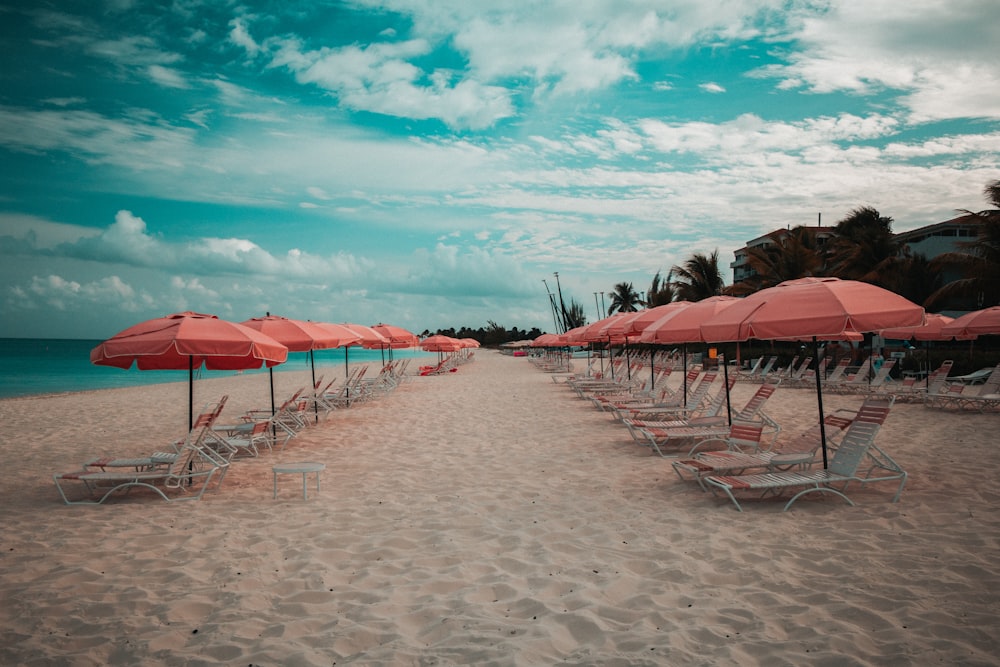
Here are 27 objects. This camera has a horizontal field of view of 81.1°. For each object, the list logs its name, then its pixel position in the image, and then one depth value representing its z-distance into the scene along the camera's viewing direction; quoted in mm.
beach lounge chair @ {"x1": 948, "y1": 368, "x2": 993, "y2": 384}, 14989
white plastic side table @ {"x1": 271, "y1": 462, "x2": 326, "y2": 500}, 5961
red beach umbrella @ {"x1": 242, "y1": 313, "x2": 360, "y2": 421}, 9367
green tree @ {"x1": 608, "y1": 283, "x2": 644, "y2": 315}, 56781
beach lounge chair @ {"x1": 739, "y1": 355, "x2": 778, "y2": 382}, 18570
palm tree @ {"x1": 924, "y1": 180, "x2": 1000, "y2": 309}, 21797
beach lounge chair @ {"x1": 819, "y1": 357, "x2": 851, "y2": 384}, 15554
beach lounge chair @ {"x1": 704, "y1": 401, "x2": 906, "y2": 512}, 5242
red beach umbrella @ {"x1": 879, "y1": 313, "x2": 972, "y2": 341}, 14444
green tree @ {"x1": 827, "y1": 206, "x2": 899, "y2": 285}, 27483
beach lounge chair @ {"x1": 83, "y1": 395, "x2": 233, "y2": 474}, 6352
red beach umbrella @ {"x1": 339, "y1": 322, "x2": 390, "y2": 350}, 14211
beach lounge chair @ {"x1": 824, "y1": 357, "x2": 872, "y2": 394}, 15352
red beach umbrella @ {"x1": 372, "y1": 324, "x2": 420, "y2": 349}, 18531
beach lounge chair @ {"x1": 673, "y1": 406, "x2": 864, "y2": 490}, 5859
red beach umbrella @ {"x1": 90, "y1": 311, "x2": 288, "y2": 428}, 6059
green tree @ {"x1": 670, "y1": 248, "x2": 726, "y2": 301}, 33969
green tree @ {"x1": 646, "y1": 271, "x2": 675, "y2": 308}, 42312
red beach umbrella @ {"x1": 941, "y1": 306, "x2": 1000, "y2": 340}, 12219
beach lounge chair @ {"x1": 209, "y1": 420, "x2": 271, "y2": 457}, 7842
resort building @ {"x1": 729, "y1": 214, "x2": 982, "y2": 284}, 36000
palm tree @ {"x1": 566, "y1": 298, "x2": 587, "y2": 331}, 69312
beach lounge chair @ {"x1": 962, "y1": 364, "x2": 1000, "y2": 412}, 11521
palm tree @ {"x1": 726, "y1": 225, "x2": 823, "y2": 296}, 28422
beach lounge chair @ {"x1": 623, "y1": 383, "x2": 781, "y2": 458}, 7992
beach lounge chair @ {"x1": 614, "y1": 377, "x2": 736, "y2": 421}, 9697
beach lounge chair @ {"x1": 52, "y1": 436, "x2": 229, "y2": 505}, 5801
